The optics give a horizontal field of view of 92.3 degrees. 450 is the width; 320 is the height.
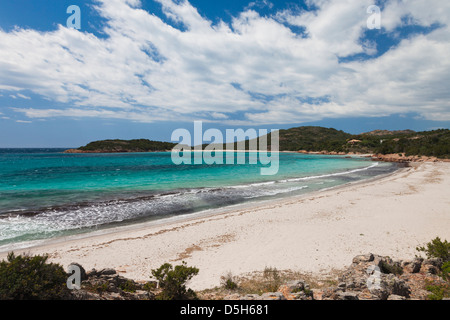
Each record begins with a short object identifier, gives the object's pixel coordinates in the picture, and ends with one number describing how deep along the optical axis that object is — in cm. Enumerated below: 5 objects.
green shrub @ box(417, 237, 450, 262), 721
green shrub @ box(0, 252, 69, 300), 397
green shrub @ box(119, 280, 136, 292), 550
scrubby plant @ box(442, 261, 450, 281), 597
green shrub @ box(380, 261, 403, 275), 640
